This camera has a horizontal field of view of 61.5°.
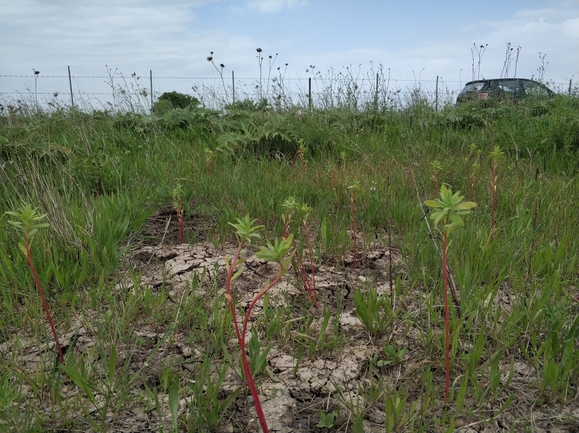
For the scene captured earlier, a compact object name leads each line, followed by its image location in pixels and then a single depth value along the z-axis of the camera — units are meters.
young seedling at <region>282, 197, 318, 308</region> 2.16
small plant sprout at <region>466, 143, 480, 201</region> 3.02
